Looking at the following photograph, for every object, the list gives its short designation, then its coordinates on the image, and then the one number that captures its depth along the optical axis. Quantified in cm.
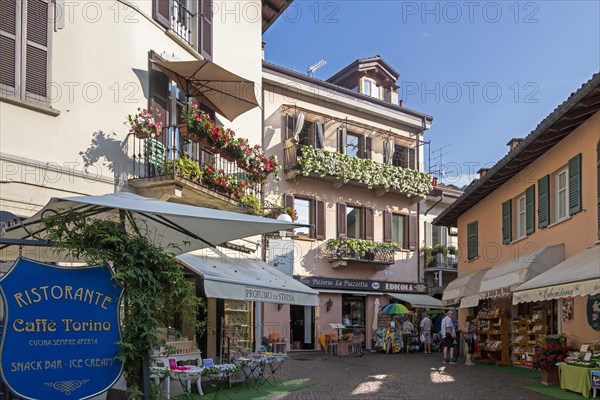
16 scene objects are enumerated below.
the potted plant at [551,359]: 1374
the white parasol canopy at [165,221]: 602
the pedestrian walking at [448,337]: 2007
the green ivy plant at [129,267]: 582
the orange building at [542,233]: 1334
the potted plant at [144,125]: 1229
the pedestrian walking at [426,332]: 2639
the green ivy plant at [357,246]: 2623
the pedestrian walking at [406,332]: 2664
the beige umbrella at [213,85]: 1348
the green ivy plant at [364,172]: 2520
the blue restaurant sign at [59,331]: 518
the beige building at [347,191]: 2525
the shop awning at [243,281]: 1120
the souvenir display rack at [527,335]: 1692
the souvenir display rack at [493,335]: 1995
